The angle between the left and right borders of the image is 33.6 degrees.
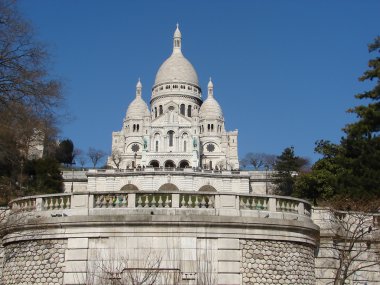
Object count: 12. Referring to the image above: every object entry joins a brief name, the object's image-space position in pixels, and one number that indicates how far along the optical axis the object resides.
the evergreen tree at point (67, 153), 117.19
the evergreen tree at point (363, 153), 33.41
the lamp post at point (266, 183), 87.60
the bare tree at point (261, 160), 124.88
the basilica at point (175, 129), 134.00
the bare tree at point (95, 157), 132.88
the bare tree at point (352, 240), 20.03
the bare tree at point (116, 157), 133.88
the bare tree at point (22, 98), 20.75
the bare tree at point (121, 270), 17.03
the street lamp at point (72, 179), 85.19
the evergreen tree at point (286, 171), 79.75
